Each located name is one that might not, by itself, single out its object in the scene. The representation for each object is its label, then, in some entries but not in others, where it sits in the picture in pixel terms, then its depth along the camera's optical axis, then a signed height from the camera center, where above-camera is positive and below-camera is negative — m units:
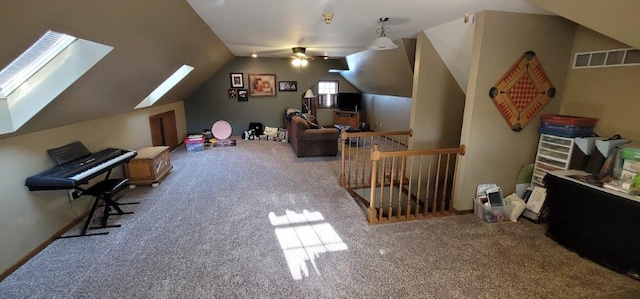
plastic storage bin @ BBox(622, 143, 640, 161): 2.09 -0.42
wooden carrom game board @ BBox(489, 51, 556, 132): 2.75 +0.07
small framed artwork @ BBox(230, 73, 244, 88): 7.02 +0.40
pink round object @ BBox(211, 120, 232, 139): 6.52 -0.86
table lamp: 7.62 -0.09
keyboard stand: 2.57 -0.99
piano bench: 2.63 -0.96
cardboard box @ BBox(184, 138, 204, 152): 5.70 -1.06
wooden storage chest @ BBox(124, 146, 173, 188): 3.65 -1.05
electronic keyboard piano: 2.23 -0.70
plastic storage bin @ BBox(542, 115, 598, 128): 2.52 -0.21
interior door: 5.02 -0.72
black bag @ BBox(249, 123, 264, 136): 7.29 -0.89
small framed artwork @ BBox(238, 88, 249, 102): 7.17 +0.01
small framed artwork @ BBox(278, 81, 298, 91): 7.38 +0.30
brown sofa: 5.17 -0.86
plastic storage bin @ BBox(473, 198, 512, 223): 2.80 -1.22
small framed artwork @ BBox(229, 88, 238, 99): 7.10 +0.06
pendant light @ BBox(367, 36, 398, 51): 2.72 +0.54
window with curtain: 8.78 +0.07
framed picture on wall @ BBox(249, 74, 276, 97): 7.18 +0.29
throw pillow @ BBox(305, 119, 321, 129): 5.43 -0.61
